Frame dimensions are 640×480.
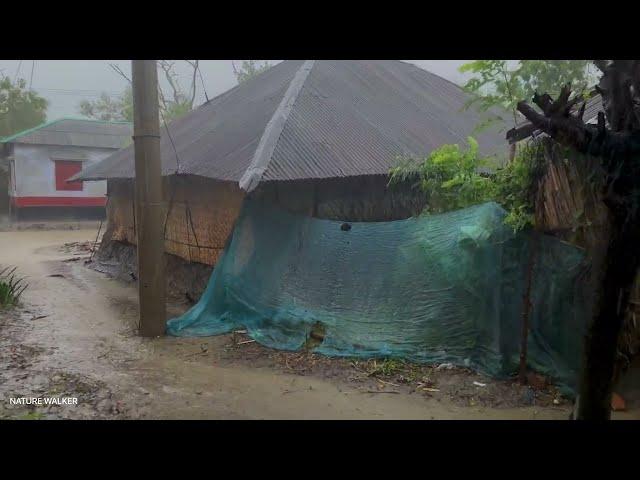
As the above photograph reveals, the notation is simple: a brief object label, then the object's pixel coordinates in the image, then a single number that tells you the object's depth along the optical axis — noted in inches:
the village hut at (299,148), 286.0
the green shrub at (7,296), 305.6
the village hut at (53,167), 884.6
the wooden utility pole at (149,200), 253.0
